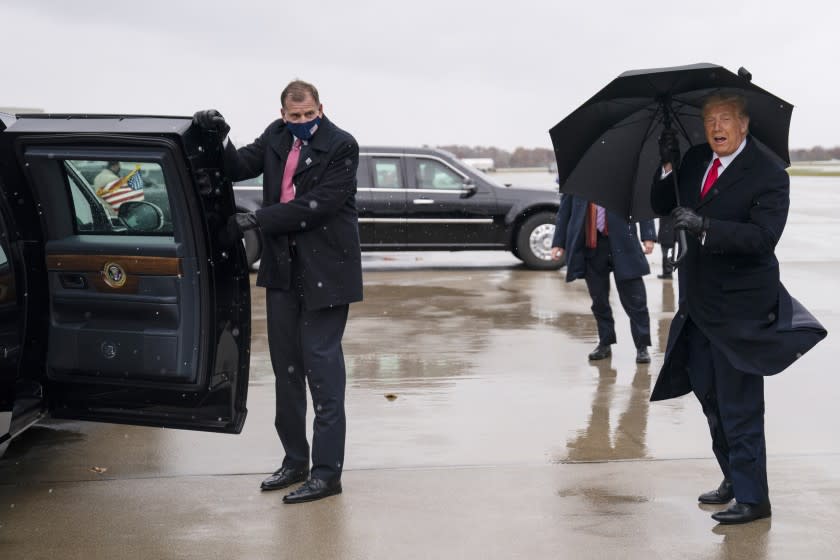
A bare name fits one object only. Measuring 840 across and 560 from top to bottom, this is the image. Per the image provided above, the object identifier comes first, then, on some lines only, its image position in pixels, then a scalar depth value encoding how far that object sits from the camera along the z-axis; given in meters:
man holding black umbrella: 4.66
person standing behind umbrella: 8.32
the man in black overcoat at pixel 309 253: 5.02
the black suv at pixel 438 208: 14.73
